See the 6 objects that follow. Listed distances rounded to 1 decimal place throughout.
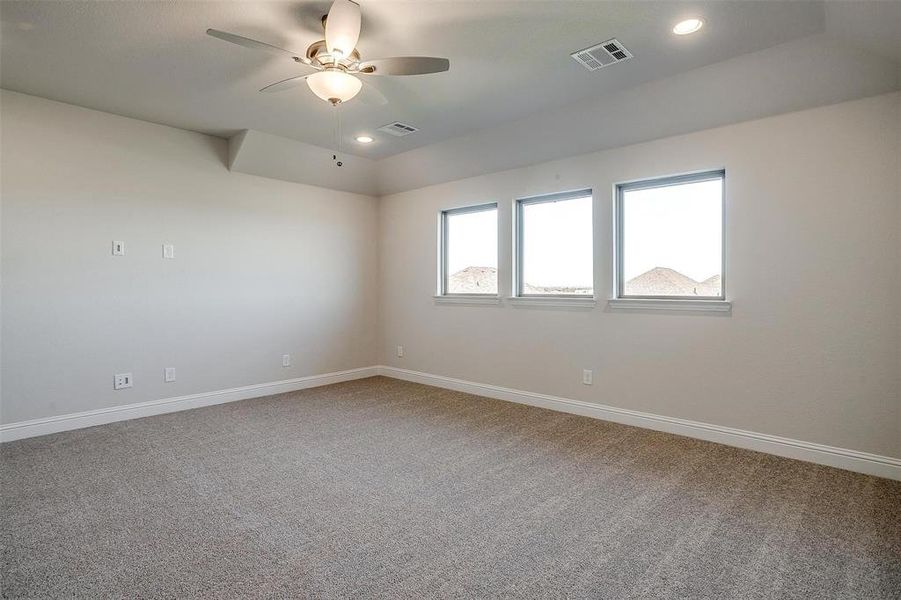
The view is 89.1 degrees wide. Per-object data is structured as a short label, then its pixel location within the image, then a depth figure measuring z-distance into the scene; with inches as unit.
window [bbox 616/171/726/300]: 143.3
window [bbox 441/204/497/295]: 203.6
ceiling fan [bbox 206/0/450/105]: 90.7
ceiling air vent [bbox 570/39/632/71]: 109.7
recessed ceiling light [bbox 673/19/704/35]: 99.5
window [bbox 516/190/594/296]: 173.0
